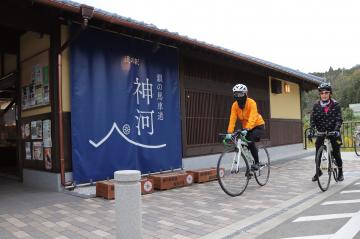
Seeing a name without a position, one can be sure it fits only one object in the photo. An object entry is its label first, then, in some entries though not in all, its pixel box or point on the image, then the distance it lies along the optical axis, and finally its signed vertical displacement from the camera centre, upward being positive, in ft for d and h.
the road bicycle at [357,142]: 44.88 -1.82
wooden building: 23.29 +4.66
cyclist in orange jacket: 24.02 +0.84
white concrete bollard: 11.80 -2.28
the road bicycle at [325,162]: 23.38 -2.20
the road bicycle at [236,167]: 21.94 -2.16
